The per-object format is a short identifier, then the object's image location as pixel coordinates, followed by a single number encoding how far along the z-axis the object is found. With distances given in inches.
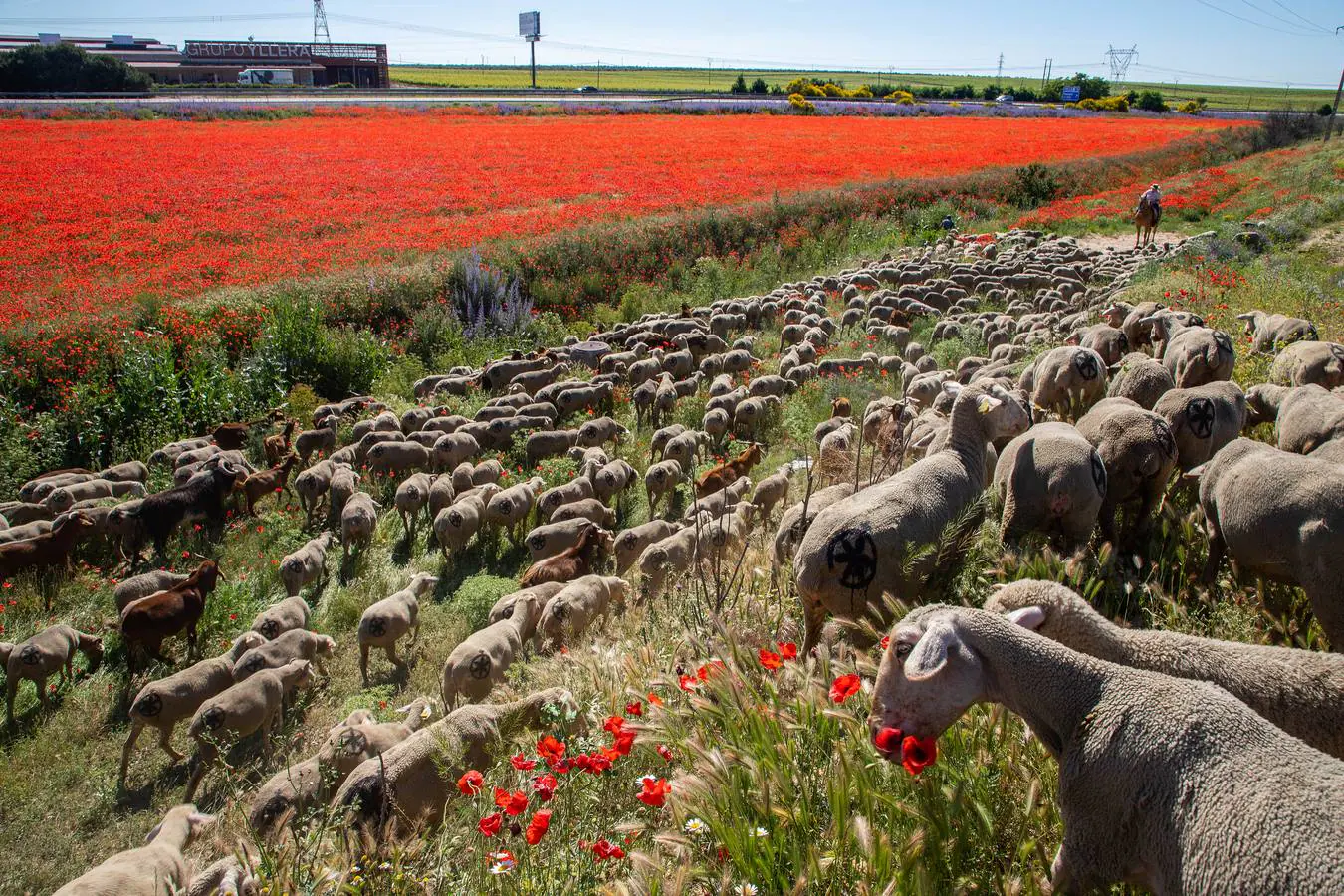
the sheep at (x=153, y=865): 172.6
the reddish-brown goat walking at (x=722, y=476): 424.5
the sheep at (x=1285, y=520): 175.9
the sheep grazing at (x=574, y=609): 300.8
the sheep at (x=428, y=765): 191.6
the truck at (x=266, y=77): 3292.3
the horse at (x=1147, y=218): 938.1
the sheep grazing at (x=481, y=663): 266.7
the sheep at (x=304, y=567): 358.9
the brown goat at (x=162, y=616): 304.8
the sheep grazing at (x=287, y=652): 286.0
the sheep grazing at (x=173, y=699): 261.4
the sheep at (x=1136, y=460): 237.8
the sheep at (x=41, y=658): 281.7
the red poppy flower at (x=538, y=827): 112.4
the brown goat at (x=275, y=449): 498.0
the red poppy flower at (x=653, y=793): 119.0
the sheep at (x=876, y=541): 206.1
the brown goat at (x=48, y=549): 358.0
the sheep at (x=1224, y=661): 127.8
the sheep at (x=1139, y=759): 89.8
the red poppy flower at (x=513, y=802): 119.4
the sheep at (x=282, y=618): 316.5
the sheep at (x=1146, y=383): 311.3
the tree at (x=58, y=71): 2245.3
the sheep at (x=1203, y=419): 270.4
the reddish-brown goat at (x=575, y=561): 349.7
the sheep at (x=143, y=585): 335.3
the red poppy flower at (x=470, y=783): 132.8
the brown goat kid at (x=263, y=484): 441.1
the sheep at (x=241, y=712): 250.8
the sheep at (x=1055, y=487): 225.0
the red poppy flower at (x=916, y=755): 107.7
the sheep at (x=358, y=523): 395.9
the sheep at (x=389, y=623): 303.7
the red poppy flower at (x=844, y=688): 127.7
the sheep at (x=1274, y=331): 401.1
